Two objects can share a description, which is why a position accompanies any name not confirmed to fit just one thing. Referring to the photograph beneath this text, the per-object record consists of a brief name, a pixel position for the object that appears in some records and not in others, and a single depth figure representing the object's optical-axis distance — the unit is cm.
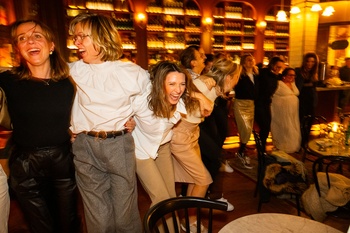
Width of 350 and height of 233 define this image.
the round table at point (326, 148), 263
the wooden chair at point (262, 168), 267
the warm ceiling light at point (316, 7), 600
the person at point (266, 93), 417
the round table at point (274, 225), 135
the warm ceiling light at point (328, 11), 654
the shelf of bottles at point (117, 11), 589
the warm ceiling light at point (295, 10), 624
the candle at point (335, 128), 293
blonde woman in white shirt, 157
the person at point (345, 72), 716
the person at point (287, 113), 436
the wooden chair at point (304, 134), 365
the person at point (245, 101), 401
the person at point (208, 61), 414
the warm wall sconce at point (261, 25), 807
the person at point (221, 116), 327
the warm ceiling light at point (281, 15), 677
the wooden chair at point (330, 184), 213
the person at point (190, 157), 219
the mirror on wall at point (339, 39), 862
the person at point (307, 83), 464
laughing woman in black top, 156
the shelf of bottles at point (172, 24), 676
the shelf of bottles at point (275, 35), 849
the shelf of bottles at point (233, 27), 761
